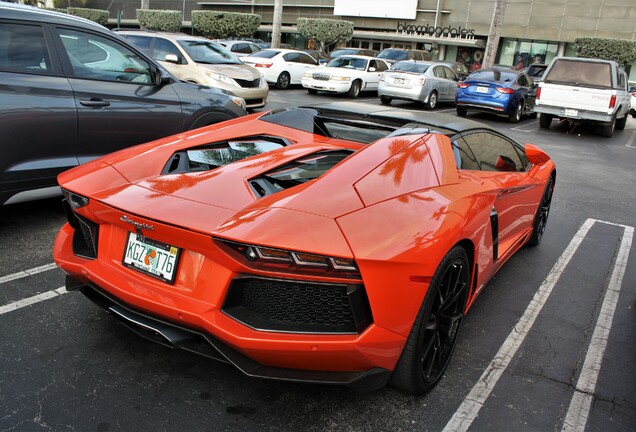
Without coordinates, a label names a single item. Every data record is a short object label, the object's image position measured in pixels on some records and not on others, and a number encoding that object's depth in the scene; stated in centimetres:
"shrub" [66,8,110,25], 4772
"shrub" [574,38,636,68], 3311
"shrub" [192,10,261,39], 4169
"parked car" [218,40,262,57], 2397
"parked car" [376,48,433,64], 2527
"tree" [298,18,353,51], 3881
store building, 3572
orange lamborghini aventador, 230
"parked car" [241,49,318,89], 1959
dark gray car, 447
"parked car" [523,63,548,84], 2390
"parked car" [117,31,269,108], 1147
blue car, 1587
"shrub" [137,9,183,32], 4506
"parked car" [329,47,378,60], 2472
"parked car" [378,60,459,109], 1725
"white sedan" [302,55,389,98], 1862
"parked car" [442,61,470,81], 2442
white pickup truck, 1390
